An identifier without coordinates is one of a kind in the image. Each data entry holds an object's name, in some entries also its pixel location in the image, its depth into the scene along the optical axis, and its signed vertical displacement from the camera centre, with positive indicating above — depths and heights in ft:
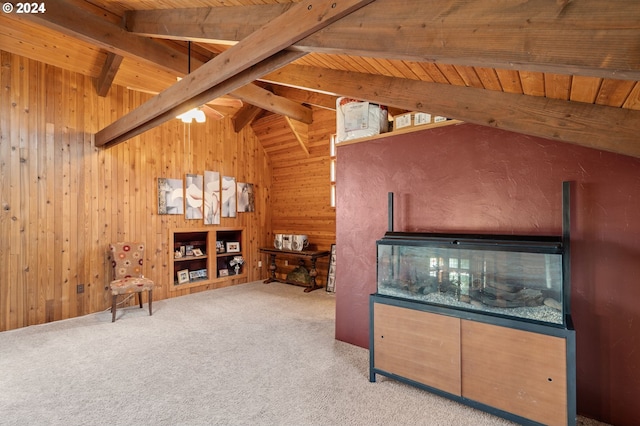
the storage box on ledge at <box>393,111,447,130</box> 8.63 +2.74
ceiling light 10.98 +3.65
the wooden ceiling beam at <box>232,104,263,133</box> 18.92 +6.20
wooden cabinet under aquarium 6.03 -2.30
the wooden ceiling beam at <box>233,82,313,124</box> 13.35 +5.56
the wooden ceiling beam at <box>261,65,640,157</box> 5.68 +2.17
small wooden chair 12.85 -2.40
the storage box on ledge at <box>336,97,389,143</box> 9.95 +3.14
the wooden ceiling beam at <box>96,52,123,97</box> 12.33 +6.04
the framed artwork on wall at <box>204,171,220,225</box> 18.28 +1.15
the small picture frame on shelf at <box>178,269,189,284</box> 17.38 -3.28
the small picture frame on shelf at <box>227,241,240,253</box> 19.80 -1.87
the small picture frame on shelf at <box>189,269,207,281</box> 18.09 -3.32
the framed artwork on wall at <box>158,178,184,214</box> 16.38 +1.15
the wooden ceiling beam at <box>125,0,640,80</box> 3.25 +2.20
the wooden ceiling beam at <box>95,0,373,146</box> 5.00 +3.46
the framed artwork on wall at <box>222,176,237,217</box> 19.16 +1.30
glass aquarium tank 6.33 -1.32
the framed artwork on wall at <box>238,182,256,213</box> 20.07 +1.24
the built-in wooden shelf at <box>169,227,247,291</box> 17.39 -2.37
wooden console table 18.08 -2.40
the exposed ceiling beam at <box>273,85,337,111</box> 14.70 +6.00
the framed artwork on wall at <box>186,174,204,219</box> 17.48 +1.20
